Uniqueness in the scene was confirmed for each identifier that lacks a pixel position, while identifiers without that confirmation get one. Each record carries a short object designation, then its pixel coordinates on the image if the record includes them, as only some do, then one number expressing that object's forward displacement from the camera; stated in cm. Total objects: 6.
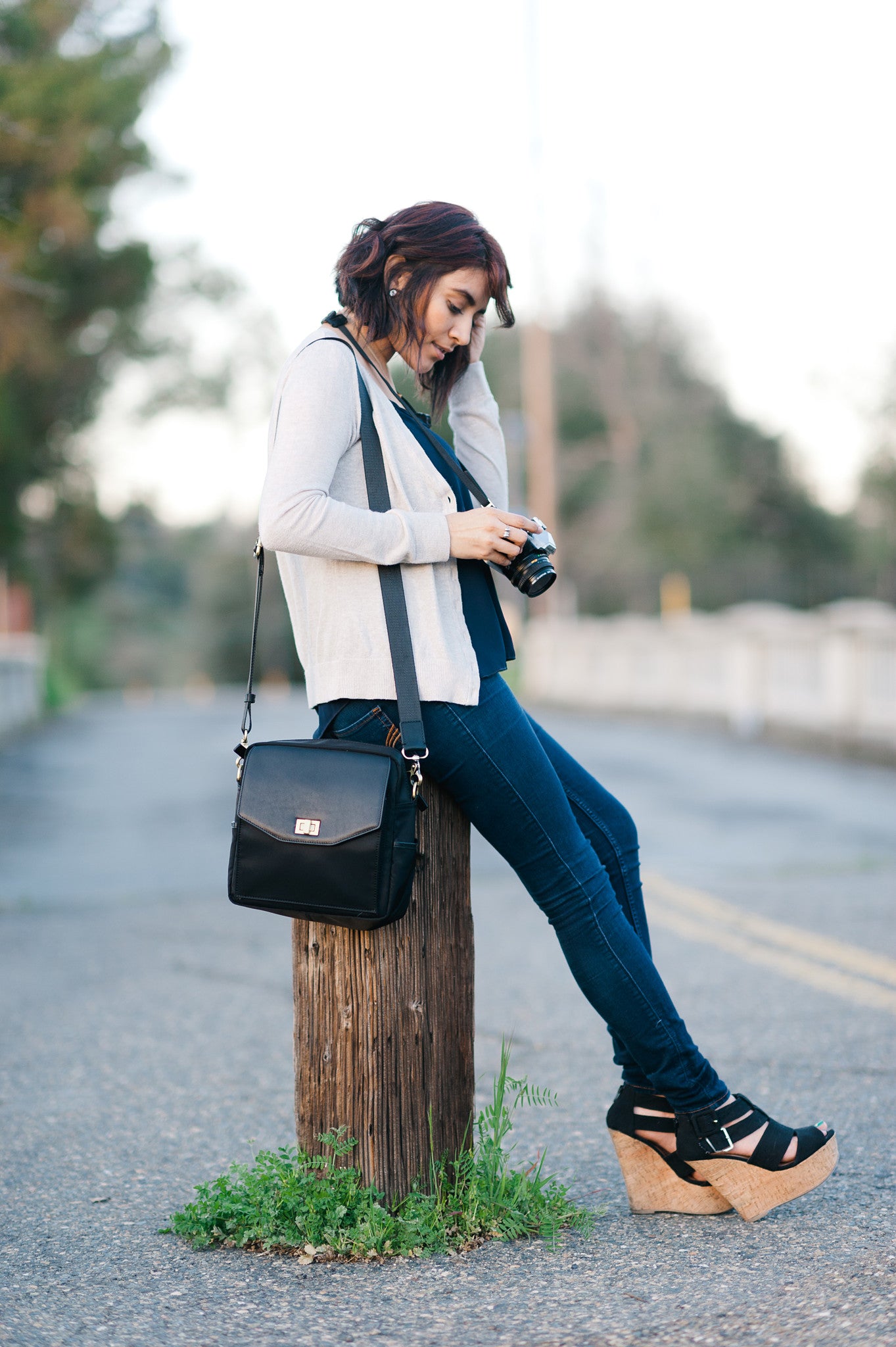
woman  251
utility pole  2878
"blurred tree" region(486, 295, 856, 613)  4347
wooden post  261
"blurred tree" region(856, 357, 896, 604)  3469
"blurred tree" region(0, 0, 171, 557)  1689
